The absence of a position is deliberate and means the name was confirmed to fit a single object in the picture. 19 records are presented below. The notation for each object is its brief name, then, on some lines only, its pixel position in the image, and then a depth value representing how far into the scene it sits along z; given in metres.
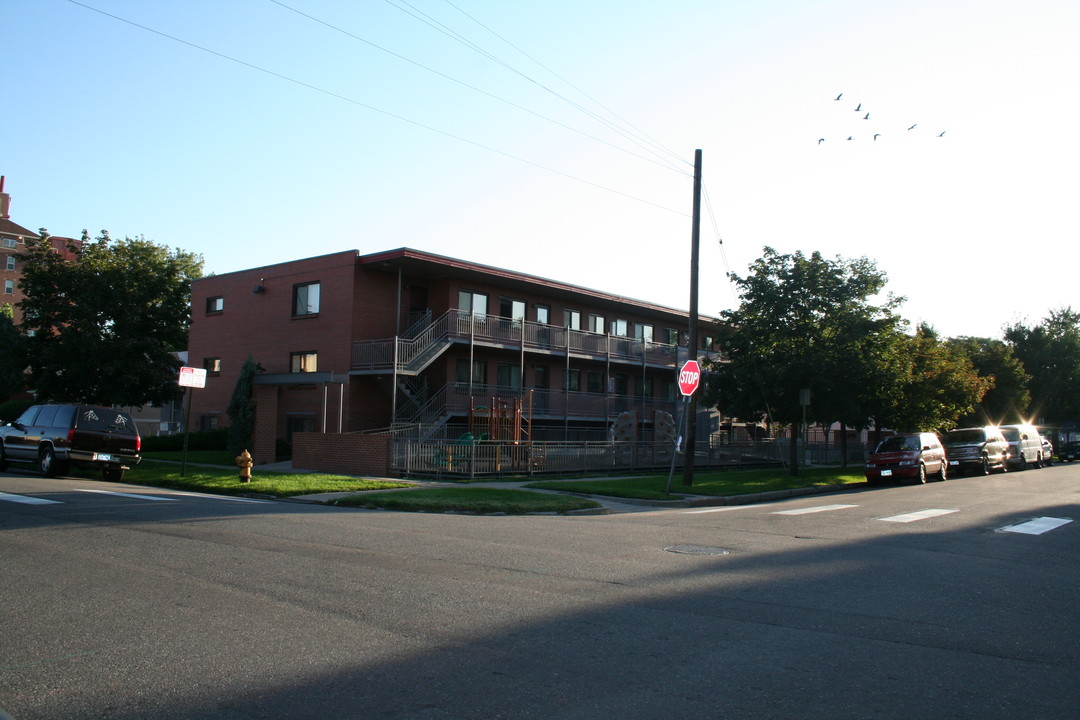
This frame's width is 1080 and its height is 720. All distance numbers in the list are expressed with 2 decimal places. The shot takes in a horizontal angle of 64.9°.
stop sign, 19.02
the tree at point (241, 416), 30.84
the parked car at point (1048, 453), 41.00
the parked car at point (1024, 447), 36.38
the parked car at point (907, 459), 27.17
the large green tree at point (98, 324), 34.06
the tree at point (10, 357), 34.56
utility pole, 21.30
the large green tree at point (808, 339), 28.58
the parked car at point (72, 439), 20.67
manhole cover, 10.13
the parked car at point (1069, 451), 48.81
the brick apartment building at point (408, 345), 31.97
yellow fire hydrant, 20.59
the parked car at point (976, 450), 32.16
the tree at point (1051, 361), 57.50
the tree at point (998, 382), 48.09
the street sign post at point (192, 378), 19.92
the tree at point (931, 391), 33.56
